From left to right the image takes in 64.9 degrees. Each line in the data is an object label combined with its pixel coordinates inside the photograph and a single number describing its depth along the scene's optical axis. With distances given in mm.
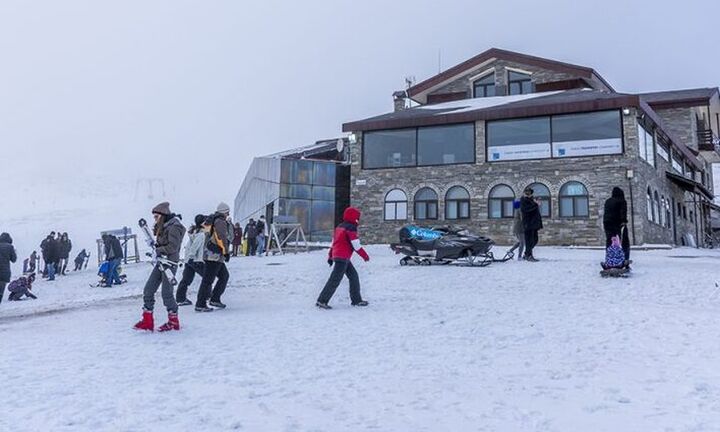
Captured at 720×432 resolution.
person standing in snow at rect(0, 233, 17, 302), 12305
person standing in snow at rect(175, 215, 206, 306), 9648
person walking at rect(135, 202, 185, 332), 7074
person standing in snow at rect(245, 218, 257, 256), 25141
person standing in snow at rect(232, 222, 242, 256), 25450
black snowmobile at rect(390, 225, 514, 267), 14281
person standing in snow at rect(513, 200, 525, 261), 14875
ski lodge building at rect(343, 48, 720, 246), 22875
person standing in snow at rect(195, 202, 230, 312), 8555
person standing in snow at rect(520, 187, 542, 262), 13734
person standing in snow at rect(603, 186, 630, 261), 10773
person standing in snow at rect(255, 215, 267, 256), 23606
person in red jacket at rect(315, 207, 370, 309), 8711
